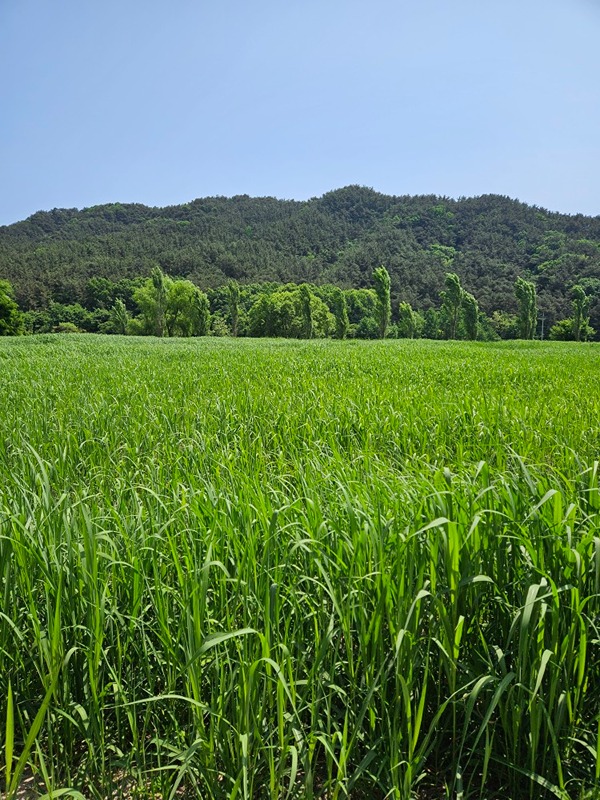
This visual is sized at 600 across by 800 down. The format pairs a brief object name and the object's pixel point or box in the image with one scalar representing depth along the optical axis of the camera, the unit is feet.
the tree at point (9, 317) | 188.44
